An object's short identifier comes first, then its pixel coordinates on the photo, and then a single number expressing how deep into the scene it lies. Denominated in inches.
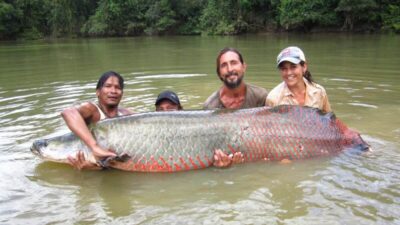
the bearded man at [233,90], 167.3
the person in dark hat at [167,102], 189.3
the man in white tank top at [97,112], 144.6
